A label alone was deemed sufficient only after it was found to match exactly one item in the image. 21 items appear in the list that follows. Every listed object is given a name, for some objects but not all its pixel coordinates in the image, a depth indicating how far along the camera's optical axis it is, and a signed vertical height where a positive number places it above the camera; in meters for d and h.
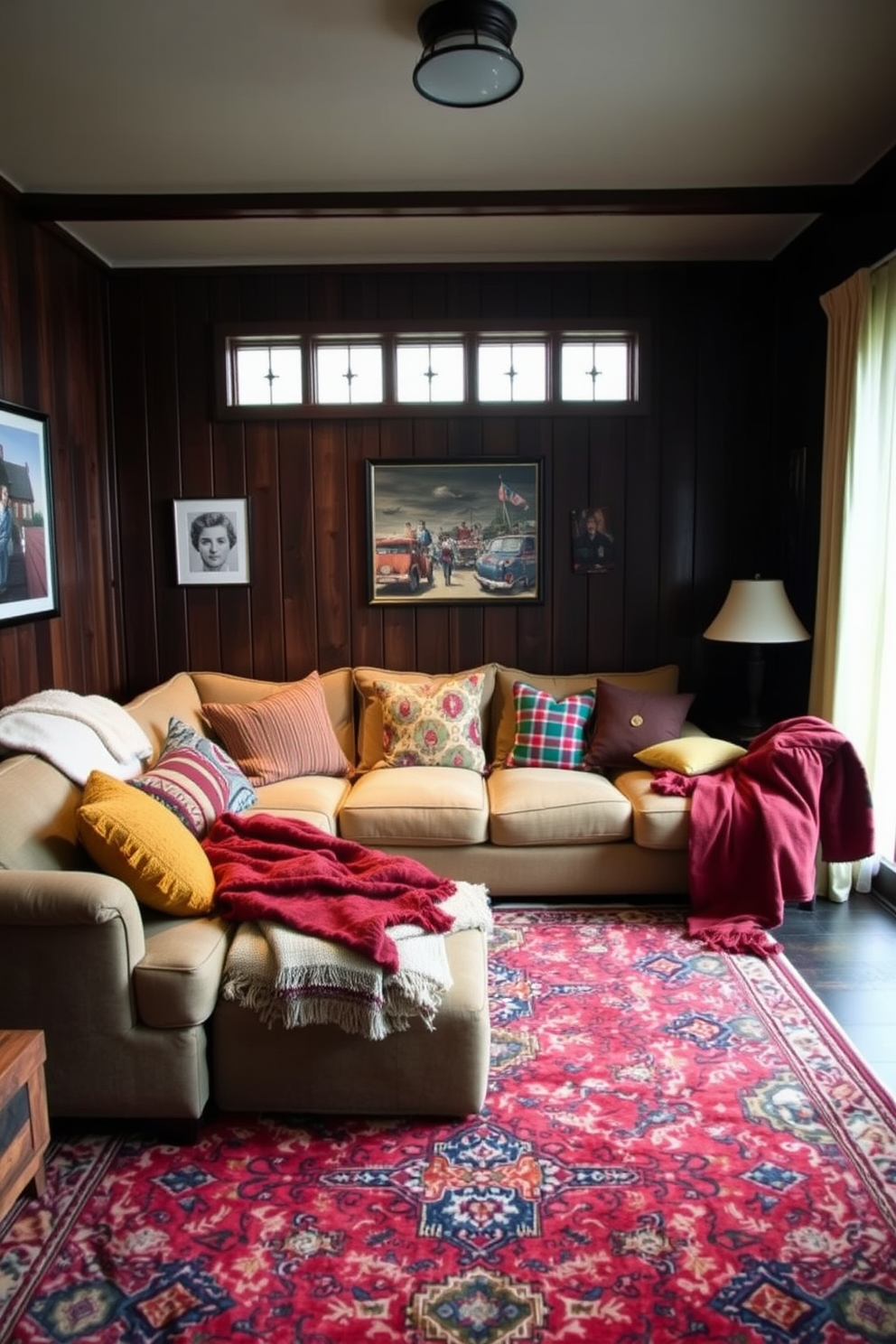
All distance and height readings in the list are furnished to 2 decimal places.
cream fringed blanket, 2.30 -1.05
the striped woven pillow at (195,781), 2.97 -0.75
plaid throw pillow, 4.10 -0.79
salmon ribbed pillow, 3.93 -0.78
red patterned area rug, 1.76 -1.39
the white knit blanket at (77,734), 2.82 -0.57
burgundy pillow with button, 4.04 -0.75
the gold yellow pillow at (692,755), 3.73 -0.82
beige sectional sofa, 2.21 -1.10
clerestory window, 4.44 +0.82
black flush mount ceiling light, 2.37 +1.25
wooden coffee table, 1.90 -1.16
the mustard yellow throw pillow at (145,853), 2.41 -0.77
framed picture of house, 3.37 +0.11
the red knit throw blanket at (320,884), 2.44 -0.93
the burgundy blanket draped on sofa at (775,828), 3.40 -1.01
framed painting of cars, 4.47 +0.08
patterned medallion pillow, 4.08 -0.75
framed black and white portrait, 4.50 +0.04
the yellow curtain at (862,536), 3.51 +0.04
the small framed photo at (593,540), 4.52 +0.03
